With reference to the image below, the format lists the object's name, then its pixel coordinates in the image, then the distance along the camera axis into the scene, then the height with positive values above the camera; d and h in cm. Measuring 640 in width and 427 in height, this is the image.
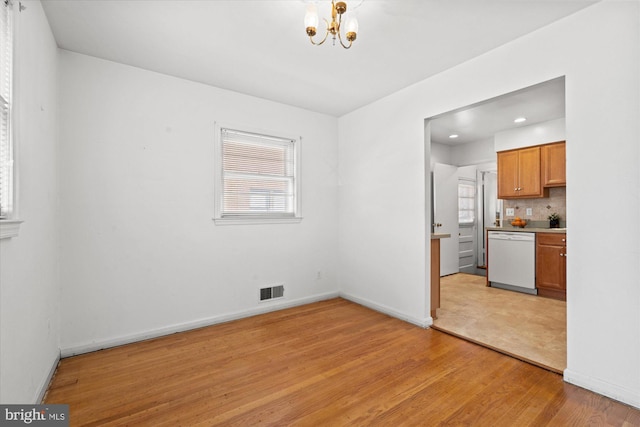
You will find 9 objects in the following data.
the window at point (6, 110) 155 +55
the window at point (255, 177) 366 +48
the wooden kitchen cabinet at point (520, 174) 499 +67
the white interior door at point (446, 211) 584 +4
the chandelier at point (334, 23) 181 +119
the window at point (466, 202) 633 +24
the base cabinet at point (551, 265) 443 -79
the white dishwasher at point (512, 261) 476 -79
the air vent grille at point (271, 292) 392 -104
